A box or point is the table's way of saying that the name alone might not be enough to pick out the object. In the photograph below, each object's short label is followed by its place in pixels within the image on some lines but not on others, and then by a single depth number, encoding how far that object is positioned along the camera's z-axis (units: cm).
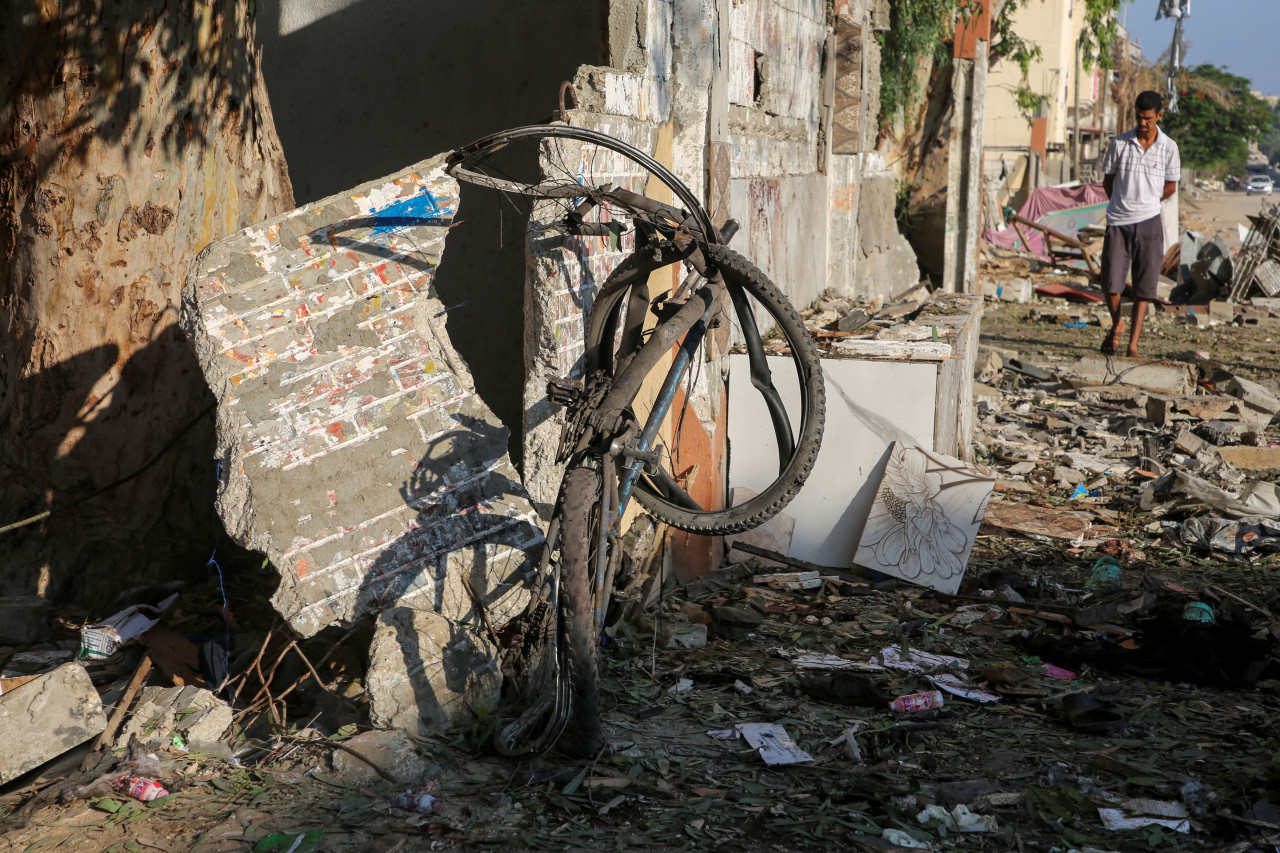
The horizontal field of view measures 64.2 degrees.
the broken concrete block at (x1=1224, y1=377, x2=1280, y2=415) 806
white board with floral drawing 509
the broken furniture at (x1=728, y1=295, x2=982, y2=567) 520
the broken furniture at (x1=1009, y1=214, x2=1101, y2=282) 1591
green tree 5203
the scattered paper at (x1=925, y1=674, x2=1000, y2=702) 375
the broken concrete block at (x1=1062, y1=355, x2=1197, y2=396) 878
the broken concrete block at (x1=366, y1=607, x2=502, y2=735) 326
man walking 895
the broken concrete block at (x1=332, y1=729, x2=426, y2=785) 307
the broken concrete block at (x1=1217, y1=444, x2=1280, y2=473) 670
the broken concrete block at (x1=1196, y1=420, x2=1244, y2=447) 718
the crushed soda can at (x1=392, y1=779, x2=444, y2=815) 293
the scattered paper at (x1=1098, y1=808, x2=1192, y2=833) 288
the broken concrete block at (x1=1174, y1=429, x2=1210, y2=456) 690
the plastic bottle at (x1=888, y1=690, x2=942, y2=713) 361
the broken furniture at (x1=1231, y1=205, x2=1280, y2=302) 1420
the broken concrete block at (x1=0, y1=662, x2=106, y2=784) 311
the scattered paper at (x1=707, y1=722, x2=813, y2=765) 327
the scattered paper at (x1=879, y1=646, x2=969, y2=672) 403
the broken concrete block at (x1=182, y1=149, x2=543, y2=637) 346
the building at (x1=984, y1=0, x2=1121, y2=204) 3679
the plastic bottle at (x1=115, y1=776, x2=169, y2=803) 300
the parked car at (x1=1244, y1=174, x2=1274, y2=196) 6906
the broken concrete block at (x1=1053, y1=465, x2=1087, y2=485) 645
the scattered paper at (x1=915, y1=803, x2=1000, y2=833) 287
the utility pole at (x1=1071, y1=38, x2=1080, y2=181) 4047
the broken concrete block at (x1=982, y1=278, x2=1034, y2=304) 1511
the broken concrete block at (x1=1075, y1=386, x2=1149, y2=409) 833
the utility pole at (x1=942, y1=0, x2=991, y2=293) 1115
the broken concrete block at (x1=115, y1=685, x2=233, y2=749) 329
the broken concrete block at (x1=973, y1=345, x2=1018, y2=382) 925
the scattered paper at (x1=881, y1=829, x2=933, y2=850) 277
